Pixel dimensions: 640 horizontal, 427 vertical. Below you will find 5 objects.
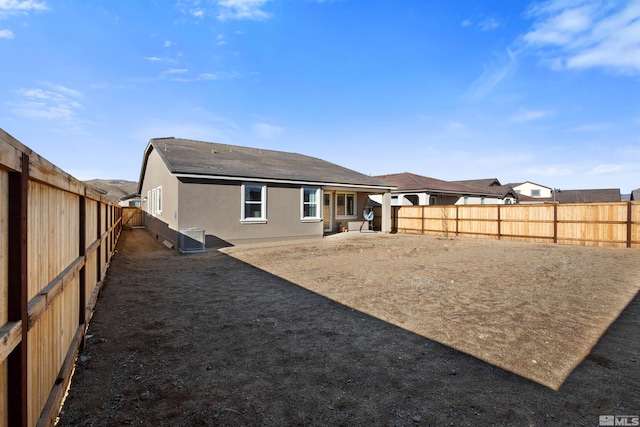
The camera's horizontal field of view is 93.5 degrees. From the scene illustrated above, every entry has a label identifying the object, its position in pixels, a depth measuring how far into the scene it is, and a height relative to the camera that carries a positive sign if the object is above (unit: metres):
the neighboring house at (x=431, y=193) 23.08 +1.69
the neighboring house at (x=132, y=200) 37.83 +1.63
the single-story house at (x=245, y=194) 12.42 +0.92
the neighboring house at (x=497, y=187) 32.44 +3.18
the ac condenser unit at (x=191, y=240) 11.62 -1.06
